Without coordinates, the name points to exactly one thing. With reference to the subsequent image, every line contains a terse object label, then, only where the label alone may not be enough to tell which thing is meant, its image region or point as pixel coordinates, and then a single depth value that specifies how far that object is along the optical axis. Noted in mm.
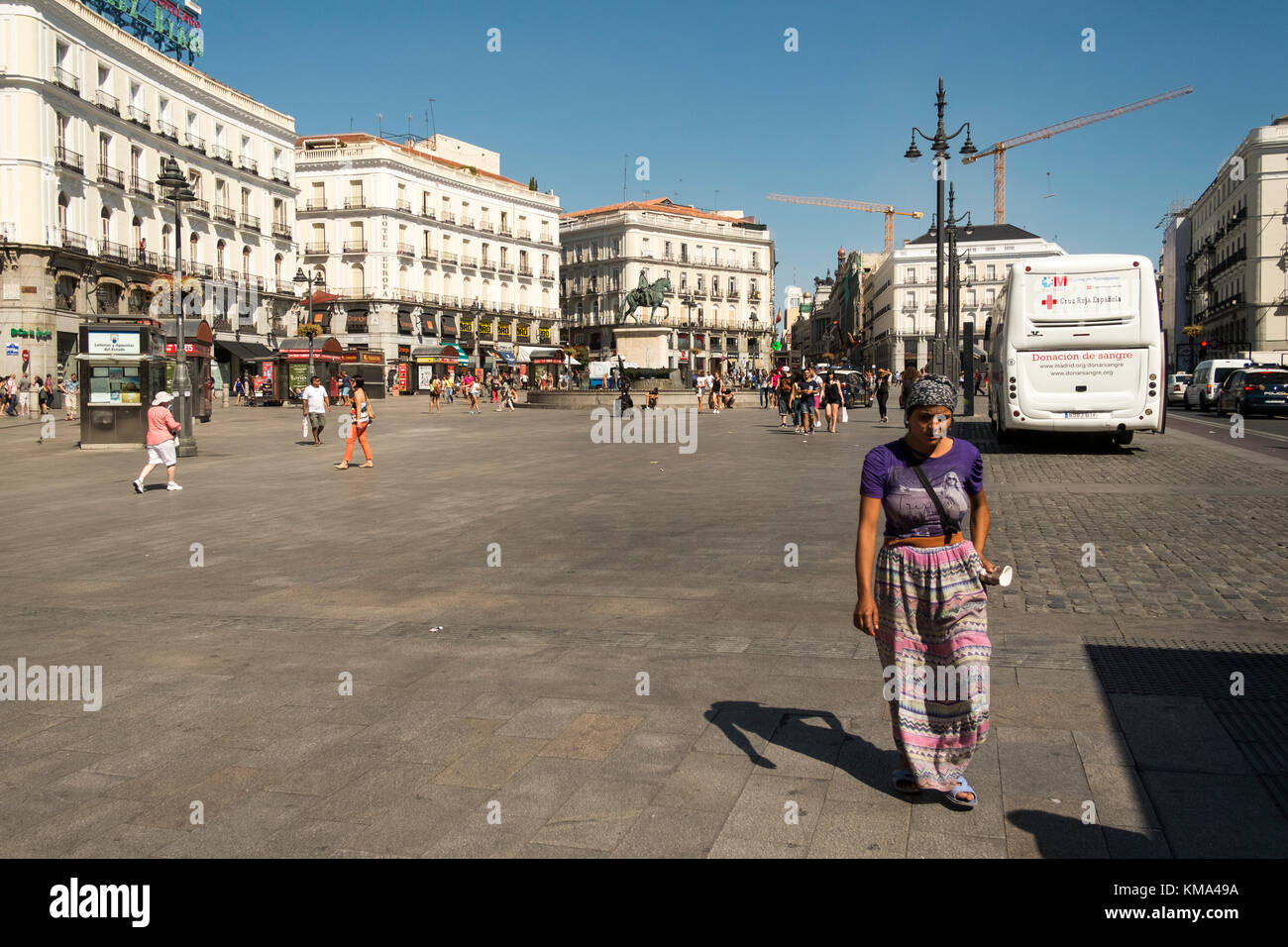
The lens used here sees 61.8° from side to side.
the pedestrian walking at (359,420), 18328
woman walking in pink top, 15258
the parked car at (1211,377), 38416
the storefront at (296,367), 48094
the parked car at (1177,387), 47725
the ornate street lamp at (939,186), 24203
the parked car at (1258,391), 31875
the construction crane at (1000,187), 114769
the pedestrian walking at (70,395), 34500
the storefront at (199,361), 33938
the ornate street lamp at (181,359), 20094
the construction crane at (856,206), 141750
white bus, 17703
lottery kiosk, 22547
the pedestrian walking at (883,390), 29862
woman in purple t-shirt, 3893
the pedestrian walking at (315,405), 23594
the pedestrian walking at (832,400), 27453
